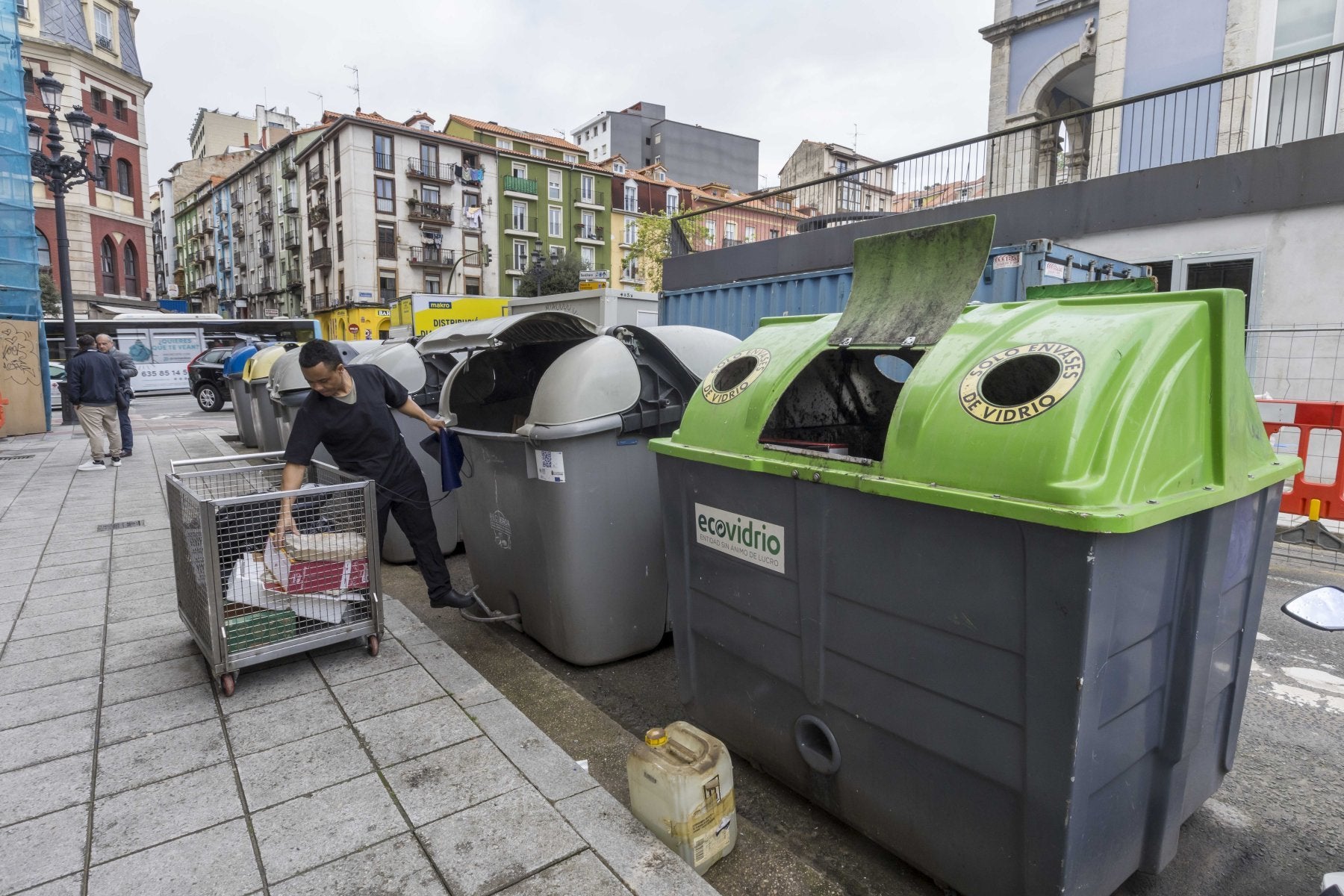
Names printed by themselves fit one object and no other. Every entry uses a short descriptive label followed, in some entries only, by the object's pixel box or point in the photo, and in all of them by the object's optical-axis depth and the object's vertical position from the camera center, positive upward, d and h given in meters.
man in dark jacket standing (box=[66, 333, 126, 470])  9.28 -0.45
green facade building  50.72 +11.36
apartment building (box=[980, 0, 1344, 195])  9.32 +4.54
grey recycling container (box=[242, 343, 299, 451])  9.64 -0.50
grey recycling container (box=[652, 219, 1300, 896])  1.67 -0.52
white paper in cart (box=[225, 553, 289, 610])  3.34 -1.02
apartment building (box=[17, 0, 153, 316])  35.09 +11.60
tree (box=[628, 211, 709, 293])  34.44 +5.74
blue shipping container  6.84 +0.92
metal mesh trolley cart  3.29 -0.99
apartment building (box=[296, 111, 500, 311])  44.31 +9.10
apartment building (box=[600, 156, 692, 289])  56.88 +12.42
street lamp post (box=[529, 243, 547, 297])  32.66 +4.25
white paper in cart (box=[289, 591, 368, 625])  3.52 -1.18
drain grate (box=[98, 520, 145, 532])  6.41 -1.47
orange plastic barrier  5.77 -0.47
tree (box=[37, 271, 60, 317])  36.47 +2.91
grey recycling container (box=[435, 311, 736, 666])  3.49 -0.58
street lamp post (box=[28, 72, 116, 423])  12.20 +3.37
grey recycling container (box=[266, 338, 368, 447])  6.71 -0.28
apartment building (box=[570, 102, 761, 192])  67.94 +19.79
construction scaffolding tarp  13.17 +1.42
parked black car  19.97 -0.67
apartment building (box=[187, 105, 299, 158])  65.06 +20.01
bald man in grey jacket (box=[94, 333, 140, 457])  9.84 -0.30
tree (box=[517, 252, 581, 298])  43.97 +4.81
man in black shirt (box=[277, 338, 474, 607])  3.72 -0.42
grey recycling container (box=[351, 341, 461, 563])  5.55 -0.51
